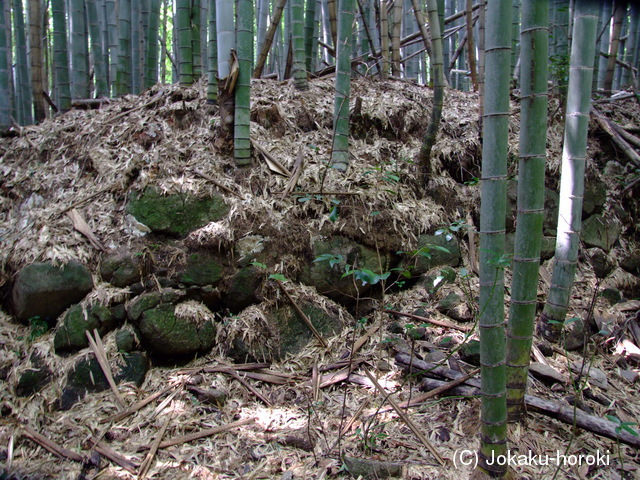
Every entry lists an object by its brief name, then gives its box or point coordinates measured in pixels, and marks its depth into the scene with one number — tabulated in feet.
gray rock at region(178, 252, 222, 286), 9.19
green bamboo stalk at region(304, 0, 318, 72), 14.17
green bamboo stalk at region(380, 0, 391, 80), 14.35
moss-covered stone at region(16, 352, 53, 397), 7.95
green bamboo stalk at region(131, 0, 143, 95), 16.93
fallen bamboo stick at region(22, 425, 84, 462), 6.73
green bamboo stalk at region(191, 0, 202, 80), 12.96
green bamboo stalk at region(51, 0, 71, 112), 13.39
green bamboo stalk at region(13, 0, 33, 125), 16.48
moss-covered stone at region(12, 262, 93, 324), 8.80
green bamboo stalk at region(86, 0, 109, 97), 15.08
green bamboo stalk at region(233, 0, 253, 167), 9.75
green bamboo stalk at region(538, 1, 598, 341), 8.34
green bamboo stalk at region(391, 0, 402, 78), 14.10
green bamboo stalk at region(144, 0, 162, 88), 14.65
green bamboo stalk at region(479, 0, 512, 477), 5.45
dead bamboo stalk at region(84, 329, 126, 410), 7.86
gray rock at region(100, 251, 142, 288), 9.02
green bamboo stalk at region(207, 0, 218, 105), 11.75
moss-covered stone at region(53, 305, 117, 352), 8.46
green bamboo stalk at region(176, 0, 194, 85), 11.80
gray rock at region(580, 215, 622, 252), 12.28
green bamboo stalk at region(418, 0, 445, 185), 10.08
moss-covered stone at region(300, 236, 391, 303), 9.95
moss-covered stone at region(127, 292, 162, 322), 8.68
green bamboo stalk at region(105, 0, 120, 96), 17.04
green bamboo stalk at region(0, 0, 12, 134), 13.25
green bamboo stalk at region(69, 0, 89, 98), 13.78
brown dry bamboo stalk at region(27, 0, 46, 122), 13.28
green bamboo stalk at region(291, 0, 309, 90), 12.60
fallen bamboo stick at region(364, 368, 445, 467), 6.56
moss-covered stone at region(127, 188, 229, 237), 9.56
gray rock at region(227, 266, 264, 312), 9.34
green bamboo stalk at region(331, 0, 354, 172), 10.35
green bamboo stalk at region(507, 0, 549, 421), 6.26
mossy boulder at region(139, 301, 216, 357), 8.60
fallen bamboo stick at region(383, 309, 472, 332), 9.39
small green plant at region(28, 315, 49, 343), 8.71
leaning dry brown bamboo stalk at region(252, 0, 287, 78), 12.37
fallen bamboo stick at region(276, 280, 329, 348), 9.32
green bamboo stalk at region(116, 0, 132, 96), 14.49
